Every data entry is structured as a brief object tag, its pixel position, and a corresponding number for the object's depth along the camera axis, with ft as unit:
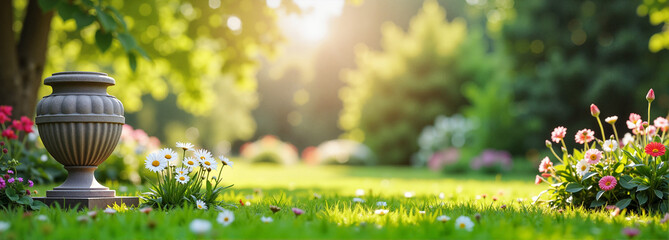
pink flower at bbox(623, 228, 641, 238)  9.76
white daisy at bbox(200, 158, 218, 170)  14.03
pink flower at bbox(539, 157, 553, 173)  15.17
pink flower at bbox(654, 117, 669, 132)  14.94
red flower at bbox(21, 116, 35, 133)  19.04
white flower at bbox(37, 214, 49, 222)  11.35
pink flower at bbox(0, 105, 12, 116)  18.78
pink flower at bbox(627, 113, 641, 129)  14.88
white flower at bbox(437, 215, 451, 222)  11.28
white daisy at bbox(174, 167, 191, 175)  14.14
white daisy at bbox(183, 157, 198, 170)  14.05
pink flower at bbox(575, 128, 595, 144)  14.92
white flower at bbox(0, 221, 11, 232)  9.49
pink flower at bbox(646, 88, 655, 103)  13.76
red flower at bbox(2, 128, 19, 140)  17.81
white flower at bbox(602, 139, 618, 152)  14.50
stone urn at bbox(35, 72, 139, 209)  14.87
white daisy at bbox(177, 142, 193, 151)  14.05
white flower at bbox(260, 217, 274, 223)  11.39
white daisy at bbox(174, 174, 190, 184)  13.99
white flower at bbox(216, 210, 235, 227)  11.19
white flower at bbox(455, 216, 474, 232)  10.91
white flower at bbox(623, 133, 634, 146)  15.57
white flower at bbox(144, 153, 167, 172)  13.65
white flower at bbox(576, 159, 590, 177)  14.25
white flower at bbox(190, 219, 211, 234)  9.29
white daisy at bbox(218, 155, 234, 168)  14.07
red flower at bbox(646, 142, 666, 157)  13.40
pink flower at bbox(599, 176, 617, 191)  13.53
